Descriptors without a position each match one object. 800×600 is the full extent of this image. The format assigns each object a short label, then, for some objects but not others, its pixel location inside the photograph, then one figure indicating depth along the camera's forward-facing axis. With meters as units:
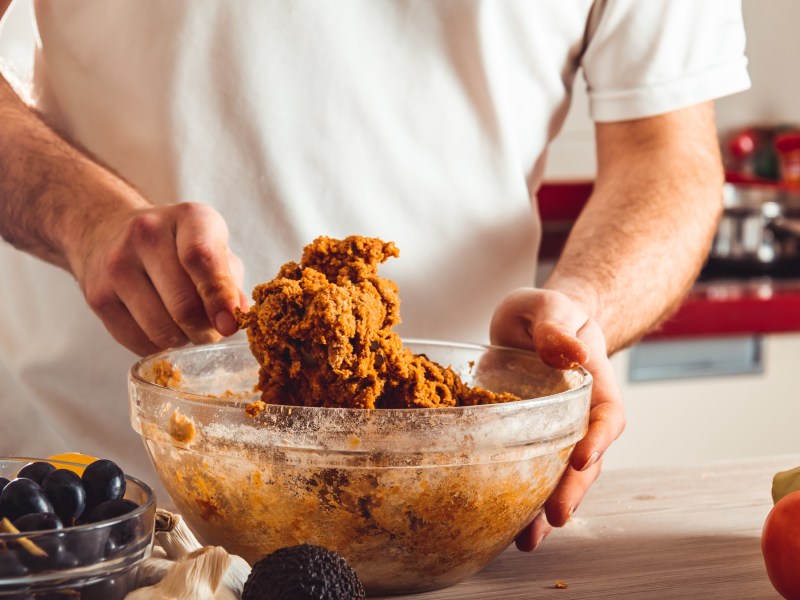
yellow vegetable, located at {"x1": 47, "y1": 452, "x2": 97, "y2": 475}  0.87
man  1.32
